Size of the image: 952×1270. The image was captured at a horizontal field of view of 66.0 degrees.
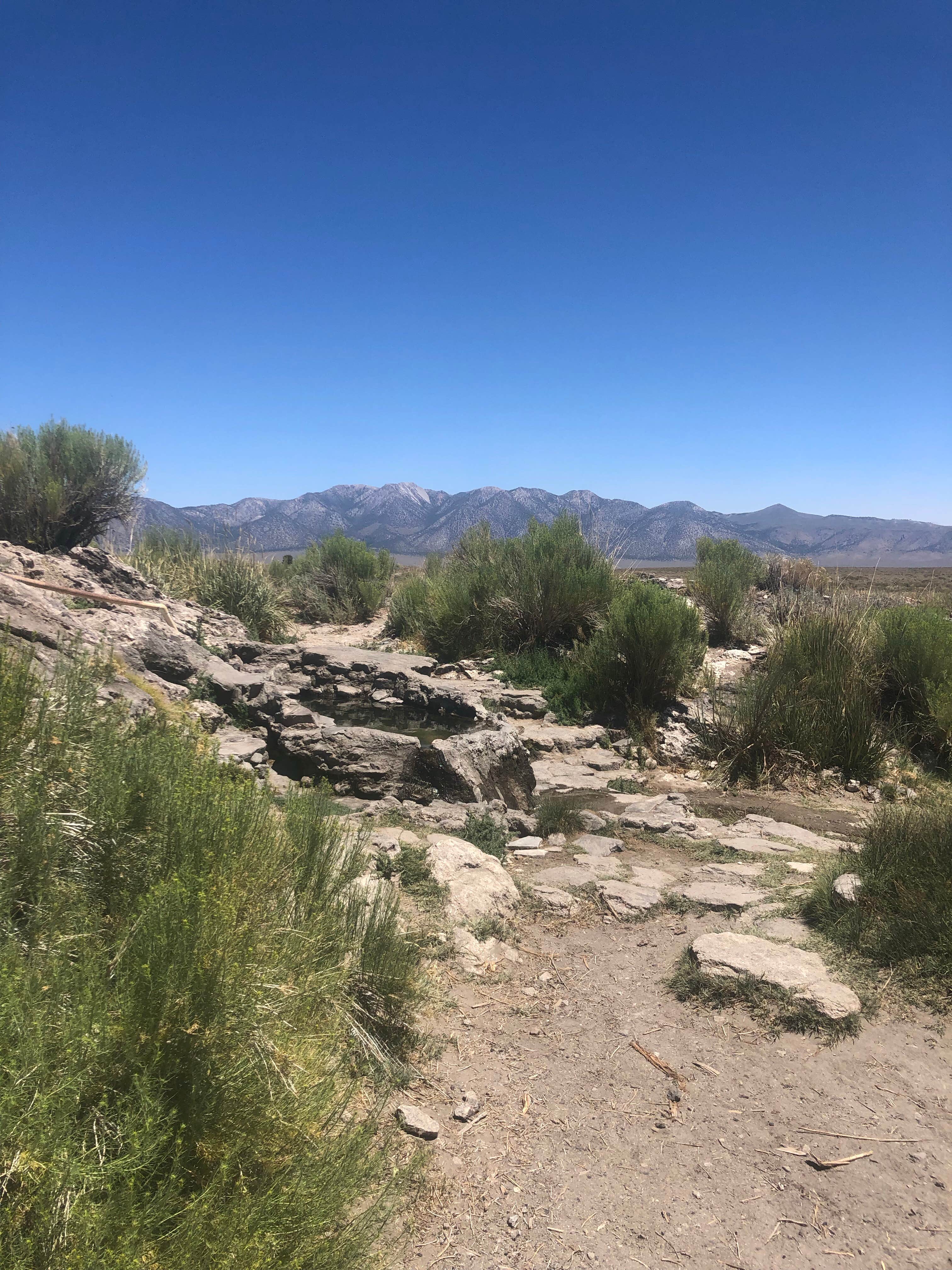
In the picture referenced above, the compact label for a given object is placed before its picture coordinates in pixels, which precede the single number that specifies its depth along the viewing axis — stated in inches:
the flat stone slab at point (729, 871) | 193.5
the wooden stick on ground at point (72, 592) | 177.5
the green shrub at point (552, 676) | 383.6
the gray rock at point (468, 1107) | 106.9
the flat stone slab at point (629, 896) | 177.0
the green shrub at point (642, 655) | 361.4
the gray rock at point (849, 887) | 151.5
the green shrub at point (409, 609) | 577.6
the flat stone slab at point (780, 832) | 218.4
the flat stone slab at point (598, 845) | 218.5
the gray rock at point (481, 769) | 257.8
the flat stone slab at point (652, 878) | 190.9
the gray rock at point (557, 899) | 176.9
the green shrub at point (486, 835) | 208.4
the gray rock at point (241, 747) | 262.5
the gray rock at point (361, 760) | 269.9
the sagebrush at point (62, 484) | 467.2
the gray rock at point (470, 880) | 164.1
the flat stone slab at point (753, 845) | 212.1
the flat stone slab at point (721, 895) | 172.9
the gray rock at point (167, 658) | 325.7
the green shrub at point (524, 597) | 475.5
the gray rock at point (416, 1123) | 100.0
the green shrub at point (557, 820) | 236.2
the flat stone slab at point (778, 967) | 125.7
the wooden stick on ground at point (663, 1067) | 116.3
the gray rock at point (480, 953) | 147.9
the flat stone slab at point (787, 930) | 150.5
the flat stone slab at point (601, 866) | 198.7
